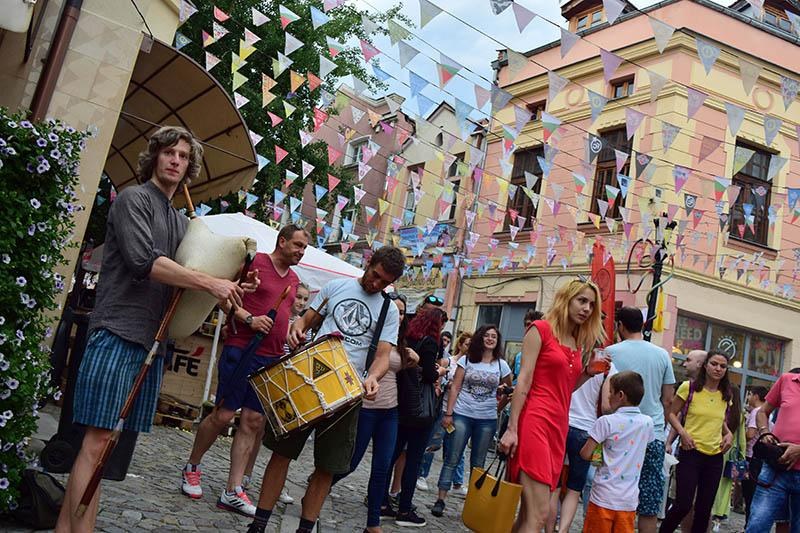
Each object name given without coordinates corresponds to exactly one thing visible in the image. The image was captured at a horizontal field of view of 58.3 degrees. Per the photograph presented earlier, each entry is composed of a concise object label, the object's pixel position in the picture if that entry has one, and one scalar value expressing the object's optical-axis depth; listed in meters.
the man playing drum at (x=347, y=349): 4.19
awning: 8.43
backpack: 3.67
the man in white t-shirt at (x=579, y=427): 5.68
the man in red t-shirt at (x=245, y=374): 5.10
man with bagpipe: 3.00
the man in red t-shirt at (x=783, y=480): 5.45
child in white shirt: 5.16
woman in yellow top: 6.07
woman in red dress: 4.19
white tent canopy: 8.94
